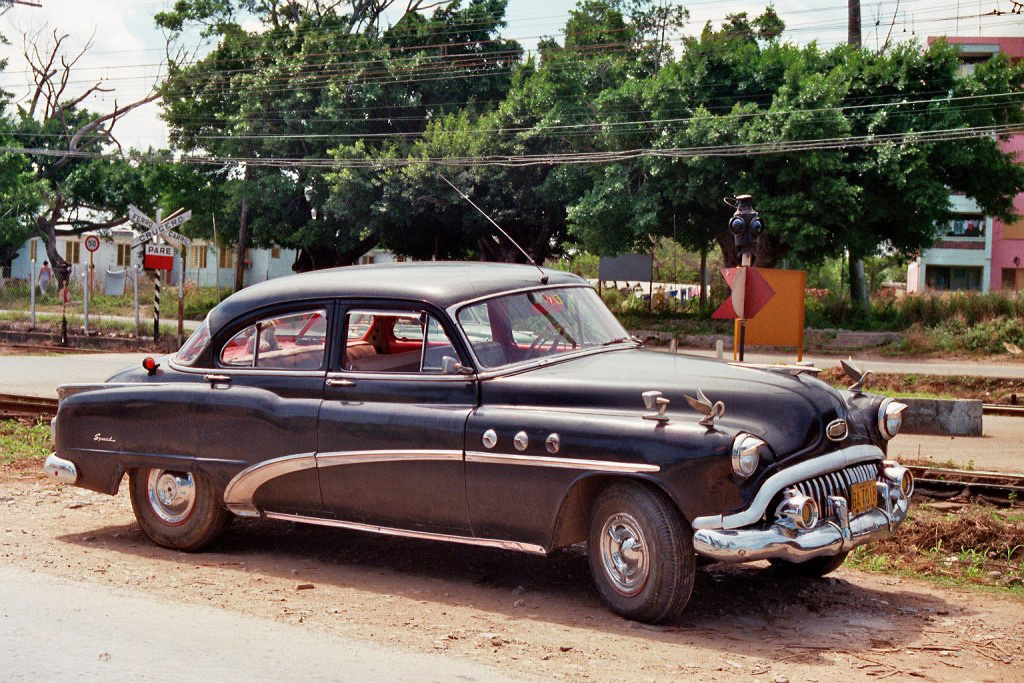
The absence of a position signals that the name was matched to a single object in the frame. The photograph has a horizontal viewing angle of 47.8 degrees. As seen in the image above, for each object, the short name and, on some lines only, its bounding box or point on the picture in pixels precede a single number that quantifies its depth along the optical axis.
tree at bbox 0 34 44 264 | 51.78
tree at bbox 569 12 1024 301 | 30.52
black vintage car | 5.37
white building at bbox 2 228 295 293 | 66.56
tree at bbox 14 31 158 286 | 54.62
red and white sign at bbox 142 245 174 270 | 26.57
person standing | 52.88
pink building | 55.12
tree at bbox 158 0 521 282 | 44.38
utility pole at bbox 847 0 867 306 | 34.44
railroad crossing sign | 26.08
